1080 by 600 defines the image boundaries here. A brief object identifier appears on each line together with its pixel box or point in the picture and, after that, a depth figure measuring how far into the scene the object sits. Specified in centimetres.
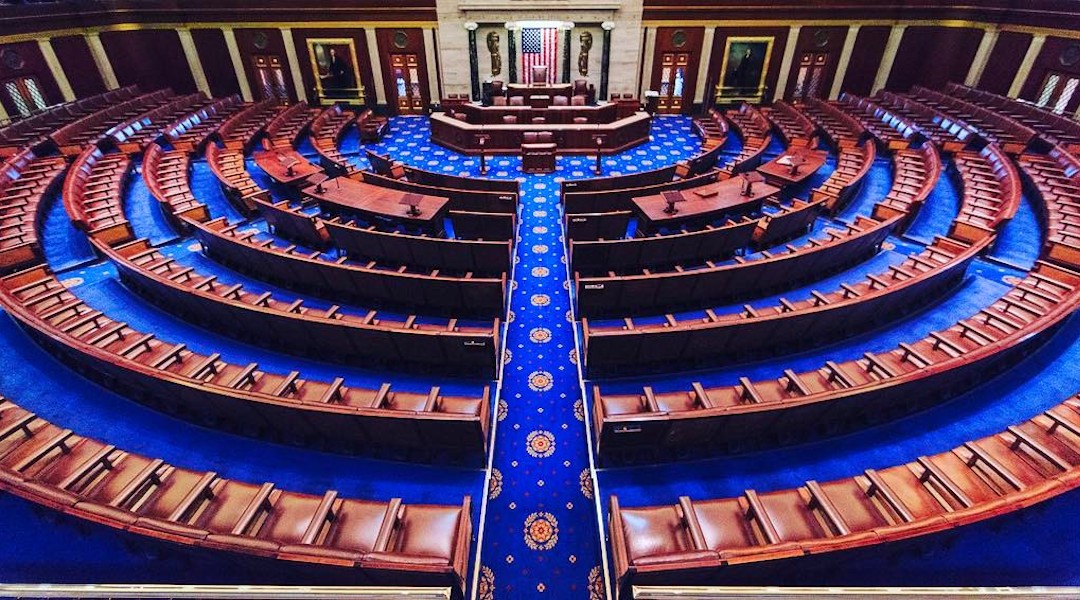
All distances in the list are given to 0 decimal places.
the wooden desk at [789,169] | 848
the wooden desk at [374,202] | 710
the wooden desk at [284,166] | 877
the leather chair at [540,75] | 1519
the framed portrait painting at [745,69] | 1509
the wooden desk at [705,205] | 704
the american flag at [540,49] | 1533
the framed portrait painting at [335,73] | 1520
